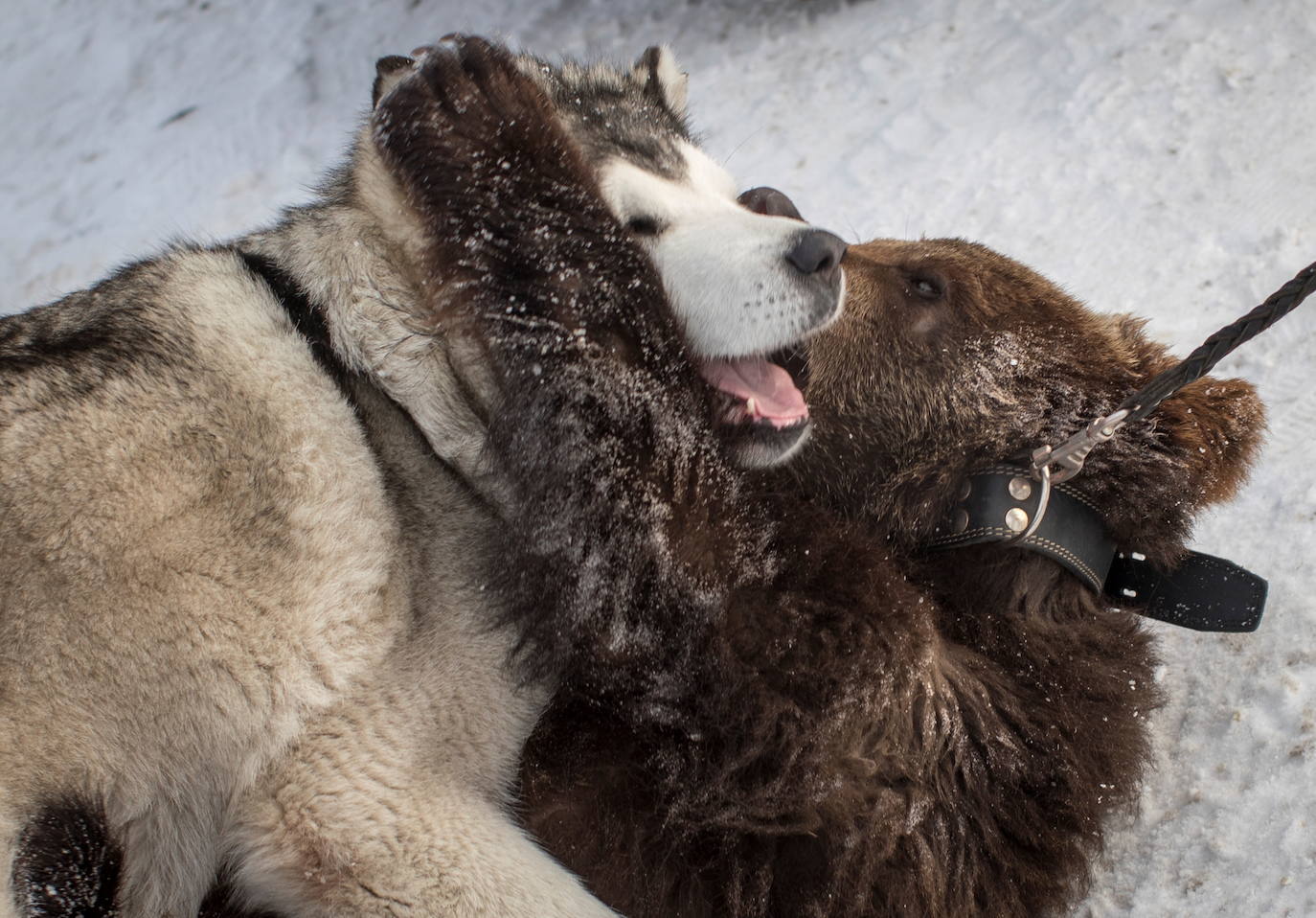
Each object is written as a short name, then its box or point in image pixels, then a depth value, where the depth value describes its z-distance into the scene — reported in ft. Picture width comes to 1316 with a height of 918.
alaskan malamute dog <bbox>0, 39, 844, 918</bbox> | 7.13
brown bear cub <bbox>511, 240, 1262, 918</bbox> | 7.77
